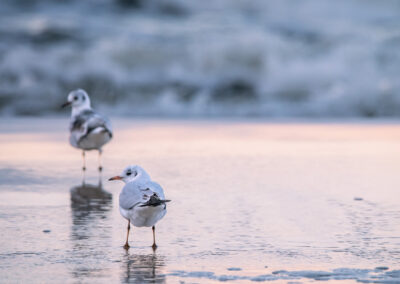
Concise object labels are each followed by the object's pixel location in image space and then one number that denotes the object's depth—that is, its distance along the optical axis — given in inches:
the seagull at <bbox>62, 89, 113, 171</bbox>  1012.5
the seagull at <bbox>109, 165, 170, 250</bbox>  539.2
